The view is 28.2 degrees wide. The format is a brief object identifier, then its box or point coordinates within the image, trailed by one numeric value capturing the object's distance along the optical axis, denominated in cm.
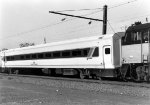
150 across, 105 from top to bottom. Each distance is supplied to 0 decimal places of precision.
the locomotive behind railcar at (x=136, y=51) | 1905
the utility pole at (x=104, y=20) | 2722
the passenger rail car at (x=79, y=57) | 2130
